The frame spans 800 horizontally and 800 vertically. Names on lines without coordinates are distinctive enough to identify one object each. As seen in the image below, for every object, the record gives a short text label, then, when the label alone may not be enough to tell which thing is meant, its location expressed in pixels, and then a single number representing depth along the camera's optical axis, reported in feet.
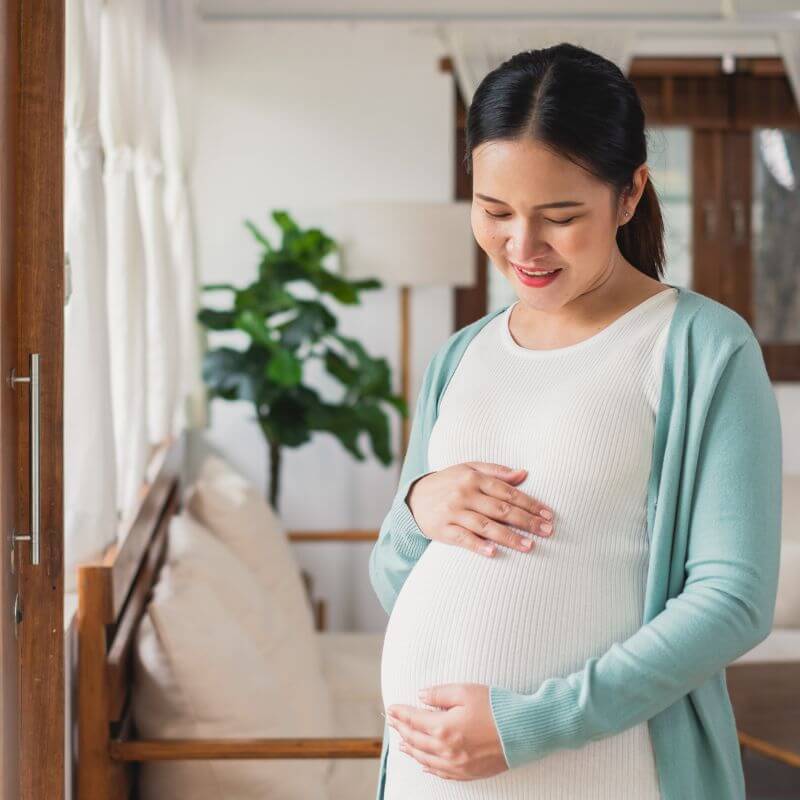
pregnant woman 3.55
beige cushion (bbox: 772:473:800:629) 11.18
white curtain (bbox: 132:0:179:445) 10.34
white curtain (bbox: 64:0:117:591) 6.94
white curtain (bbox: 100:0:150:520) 8.84
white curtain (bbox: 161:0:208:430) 12.28
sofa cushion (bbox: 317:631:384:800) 8.18
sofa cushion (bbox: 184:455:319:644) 10.43
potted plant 13.33
